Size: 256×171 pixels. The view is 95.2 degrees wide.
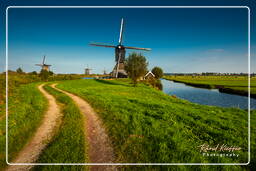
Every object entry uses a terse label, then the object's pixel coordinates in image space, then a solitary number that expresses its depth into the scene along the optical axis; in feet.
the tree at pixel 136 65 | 95.96
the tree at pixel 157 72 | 204.23
